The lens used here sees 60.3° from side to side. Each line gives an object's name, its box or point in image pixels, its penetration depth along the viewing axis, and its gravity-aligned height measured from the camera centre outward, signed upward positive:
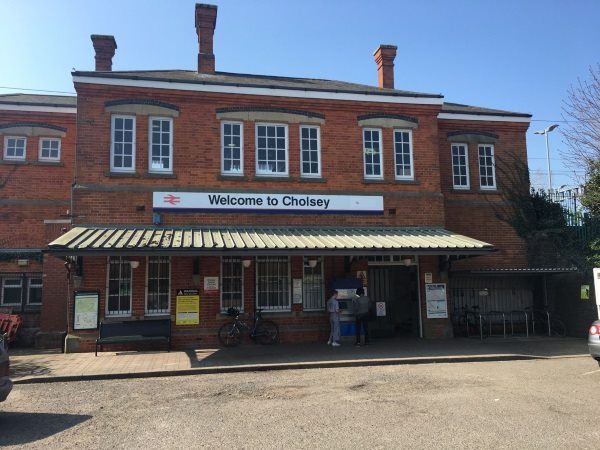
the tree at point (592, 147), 16.33 +4.36
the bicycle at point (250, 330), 13.52 -1.00
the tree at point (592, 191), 16.64 +3.12
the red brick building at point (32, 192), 17.12 +3.54
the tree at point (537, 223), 17.25 +2.16
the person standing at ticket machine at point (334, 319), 13.42 -0.72
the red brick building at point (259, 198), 13.41 +2.60
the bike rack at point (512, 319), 15.70 -0.95
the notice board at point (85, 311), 12.95 -0.39
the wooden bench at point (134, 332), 12.34 -0.90
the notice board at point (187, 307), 13.48 -0.35
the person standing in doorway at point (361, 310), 13.39 -0.50
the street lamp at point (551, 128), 29.36 +9.23
